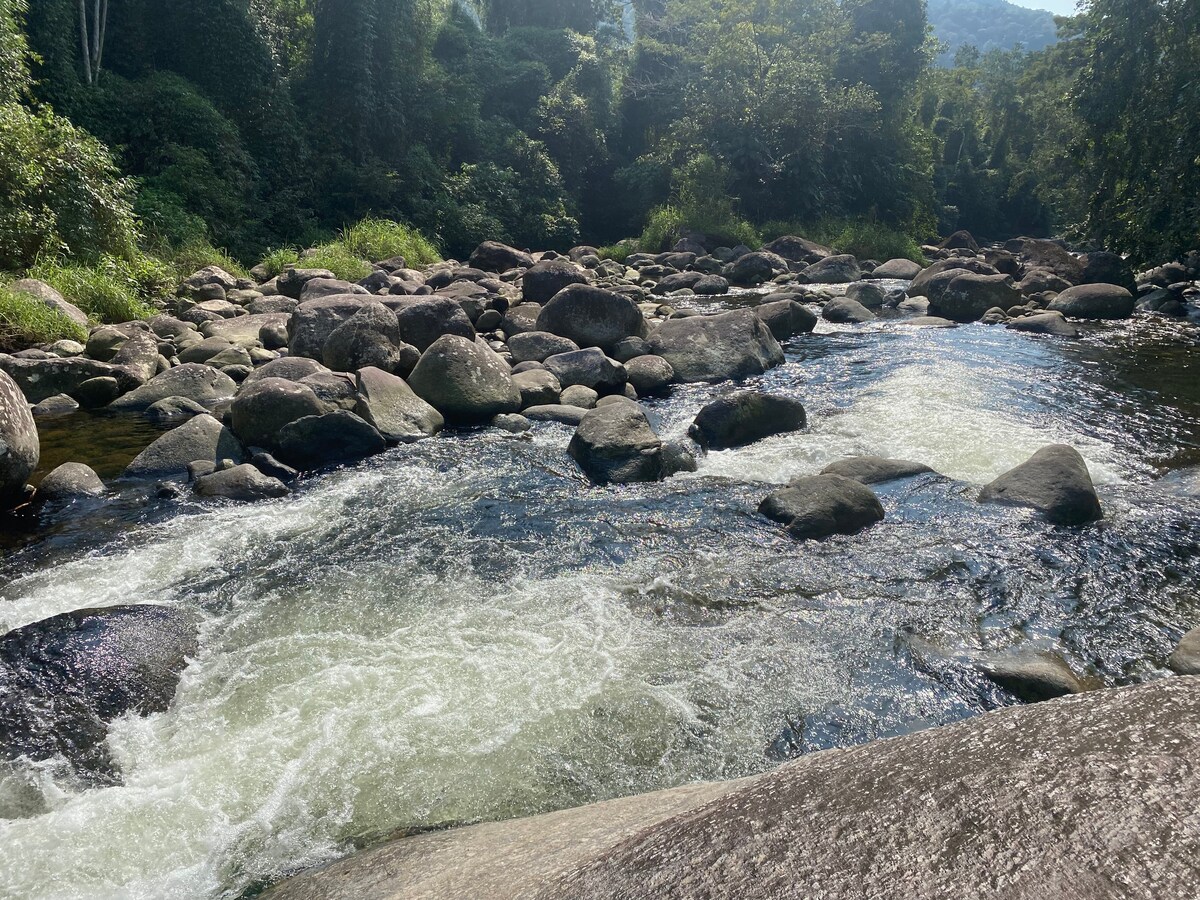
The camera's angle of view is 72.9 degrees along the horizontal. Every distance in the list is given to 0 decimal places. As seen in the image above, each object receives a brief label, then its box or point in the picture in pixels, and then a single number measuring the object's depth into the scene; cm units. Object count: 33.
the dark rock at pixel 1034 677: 425
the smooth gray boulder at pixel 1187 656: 425
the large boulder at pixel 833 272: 2244
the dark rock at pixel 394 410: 880
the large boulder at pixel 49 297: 1121
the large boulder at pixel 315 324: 1082
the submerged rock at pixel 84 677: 383
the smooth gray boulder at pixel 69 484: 708
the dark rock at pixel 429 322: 1120
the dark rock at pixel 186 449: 773
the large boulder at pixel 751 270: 2214
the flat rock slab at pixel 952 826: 140
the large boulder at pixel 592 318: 1216
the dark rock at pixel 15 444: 655
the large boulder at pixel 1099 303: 1619
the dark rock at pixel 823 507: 631
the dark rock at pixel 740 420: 858
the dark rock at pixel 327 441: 805
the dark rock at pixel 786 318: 1455
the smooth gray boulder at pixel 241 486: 720
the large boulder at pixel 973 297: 1642
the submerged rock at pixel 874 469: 736
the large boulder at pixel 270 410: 821
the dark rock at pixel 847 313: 1641
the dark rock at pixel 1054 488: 637
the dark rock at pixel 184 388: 961
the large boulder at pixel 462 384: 950
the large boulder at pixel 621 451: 763
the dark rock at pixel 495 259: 2186
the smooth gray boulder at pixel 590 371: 1070
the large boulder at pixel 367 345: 1020
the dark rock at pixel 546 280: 1493
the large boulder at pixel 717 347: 1156
